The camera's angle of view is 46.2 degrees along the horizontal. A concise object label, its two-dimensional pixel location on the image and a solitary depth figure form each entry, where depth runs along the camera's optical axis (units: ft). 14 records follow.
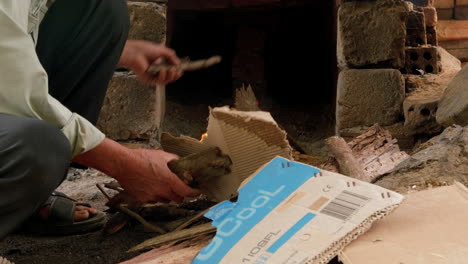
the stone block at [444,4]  22.63
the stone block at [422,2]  14.71
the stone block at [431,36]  12.90
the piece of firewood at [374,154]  6.05
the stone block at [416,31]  12.12
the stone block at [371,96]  10.24
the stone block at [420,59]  11.44
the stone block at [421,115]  9.53
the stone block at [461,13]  22.84
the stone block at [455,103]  7.76
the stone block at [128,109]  9.62
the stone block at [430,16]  13.17
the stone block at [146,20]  9.51
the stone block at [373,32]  10.16
